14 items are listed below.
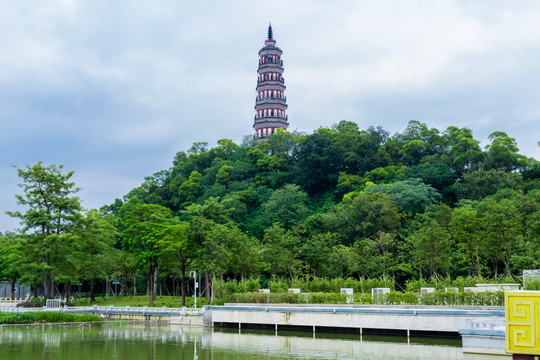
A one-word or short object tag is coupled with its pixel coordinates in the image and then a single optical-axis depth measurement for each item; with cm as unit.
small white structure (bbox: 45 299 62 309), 4762
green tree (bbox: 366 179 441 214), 5712
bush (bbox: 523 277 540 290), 2497
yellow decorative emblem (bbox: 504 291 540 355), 1484
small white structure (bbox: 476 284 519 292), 2805
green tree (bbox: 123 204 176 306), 5253
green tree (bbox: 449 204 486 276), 4219
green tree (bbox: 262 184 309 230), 6312
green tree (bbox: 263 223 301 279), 5100
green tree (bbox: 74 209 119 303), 5275
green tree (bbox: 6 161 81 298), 4894
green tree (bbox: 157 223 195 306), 4859
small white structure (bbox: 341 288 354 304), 3221
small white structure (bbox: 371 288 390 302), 3132
